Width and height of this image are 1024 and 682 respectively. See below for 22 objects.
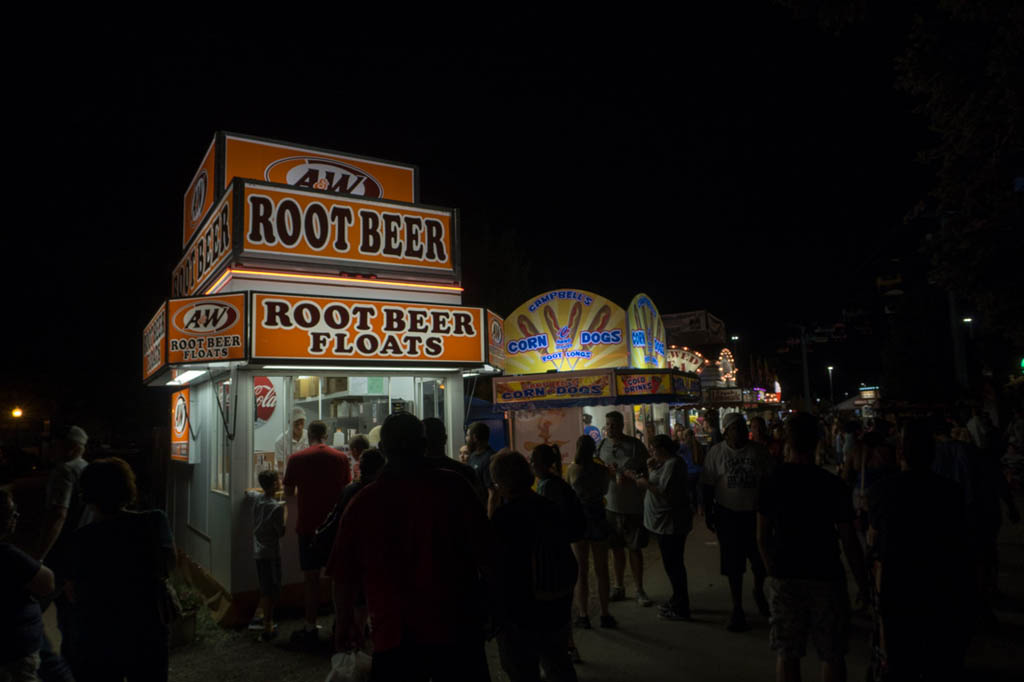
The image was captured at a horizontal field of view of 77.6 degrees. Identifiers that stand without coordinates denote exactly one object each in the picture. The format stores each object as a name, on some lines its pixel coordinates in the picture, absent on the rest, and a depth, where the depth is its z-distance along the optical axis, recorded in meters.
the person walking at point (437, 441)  4.69
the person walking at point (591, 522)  6.03
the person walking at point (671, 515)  6.27
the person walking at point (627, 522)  6.78
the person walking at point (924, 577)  3.69
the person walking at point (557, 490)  4.18
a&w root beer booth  7.14
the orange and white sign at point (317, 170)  9.88
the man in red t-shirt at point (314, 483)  6.47
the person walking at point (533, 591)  3.54
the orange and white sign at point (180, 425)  9.70
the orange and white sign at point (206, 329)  6.98
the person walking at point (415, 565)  2.76
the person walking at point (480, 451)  6.26
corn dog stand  13.05
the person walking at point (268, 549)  6.30
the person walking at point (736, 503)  5.98
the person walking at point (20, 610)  3.17
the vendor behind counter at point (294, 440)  8.68
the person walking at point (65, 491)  5.57
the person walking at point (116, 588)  3.19
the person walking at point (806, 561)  3.76
